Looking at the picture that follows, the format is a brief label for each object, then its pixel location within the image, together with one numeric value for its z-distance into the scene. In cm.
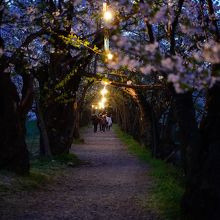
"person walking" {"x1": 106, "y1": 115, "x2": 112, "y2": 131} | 6032
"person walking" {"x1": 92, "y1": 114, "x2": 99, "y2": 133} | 5383
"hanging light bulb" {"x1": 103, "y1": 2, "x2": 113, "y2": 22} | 1129
